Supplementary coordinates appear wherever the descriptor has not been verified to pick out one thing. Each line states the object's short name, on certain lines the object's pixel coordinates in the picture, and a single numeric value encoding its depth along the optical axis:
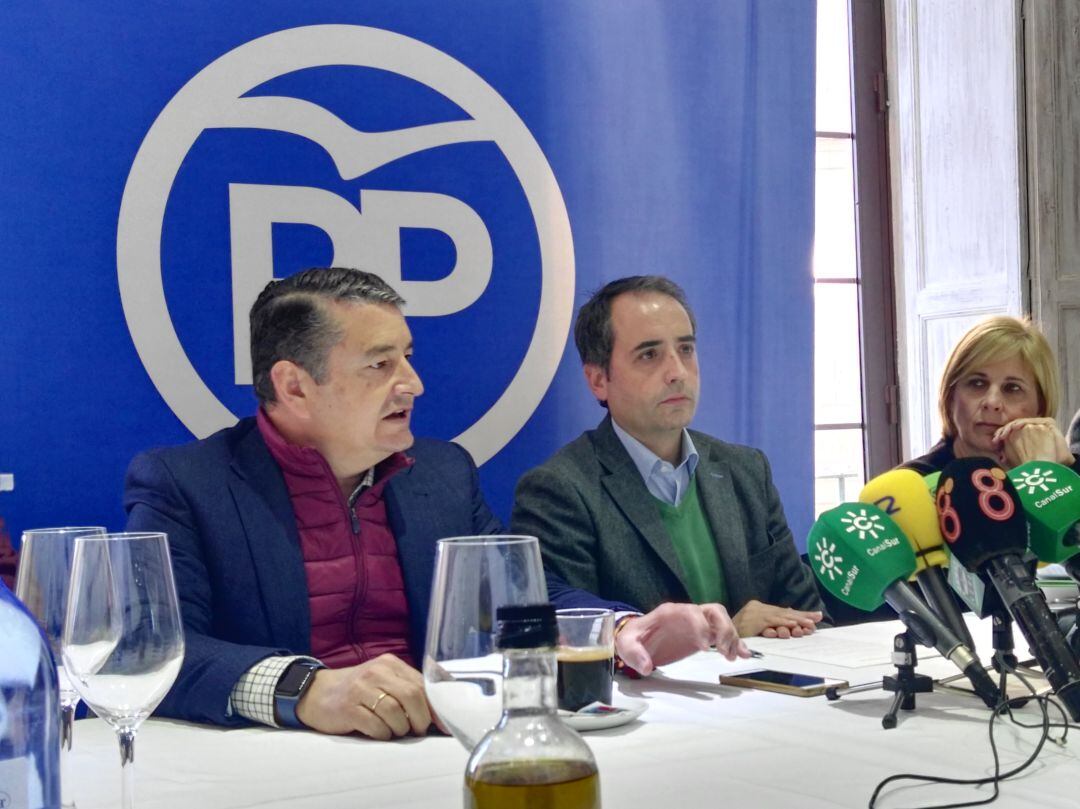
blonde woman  2.93
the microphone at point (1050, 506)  1.36
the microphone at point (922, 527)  1.36
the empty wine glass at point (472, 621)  0.91
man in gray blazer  2.40
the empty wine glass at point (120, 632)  0.99
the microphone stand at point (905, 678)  1.37
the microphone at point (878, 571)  1.34
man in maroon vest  1.89
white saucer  1.29
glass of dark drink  1.23
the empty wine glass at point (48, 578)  1.18
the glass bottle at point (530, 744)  0.67
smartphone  1.47
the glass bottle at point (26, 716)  0.68
